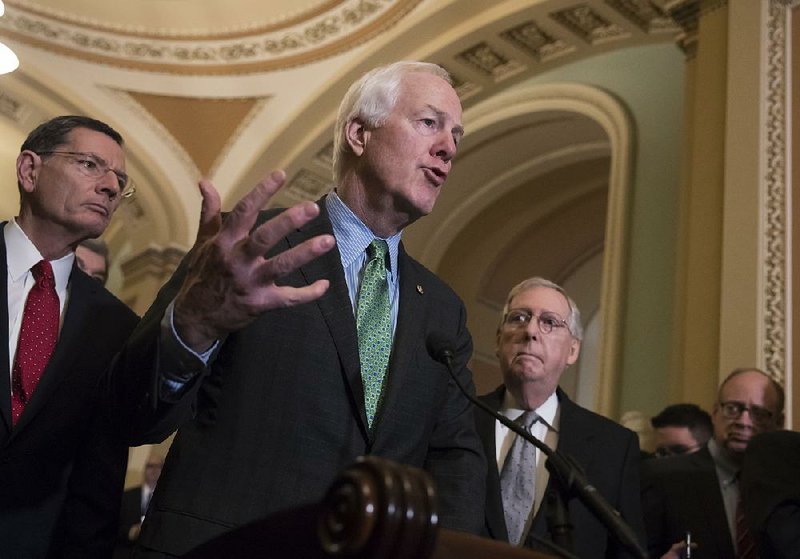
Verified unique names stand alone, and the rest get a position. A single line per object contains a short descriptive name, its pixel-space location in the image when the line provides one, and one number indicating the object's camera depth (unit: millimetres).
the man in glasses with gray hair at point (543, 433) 2939
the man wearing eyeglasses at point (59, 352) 2182
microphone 1646
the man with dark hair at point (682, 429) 4539
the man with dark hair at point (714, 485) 3373
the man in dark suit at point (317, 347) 1635
